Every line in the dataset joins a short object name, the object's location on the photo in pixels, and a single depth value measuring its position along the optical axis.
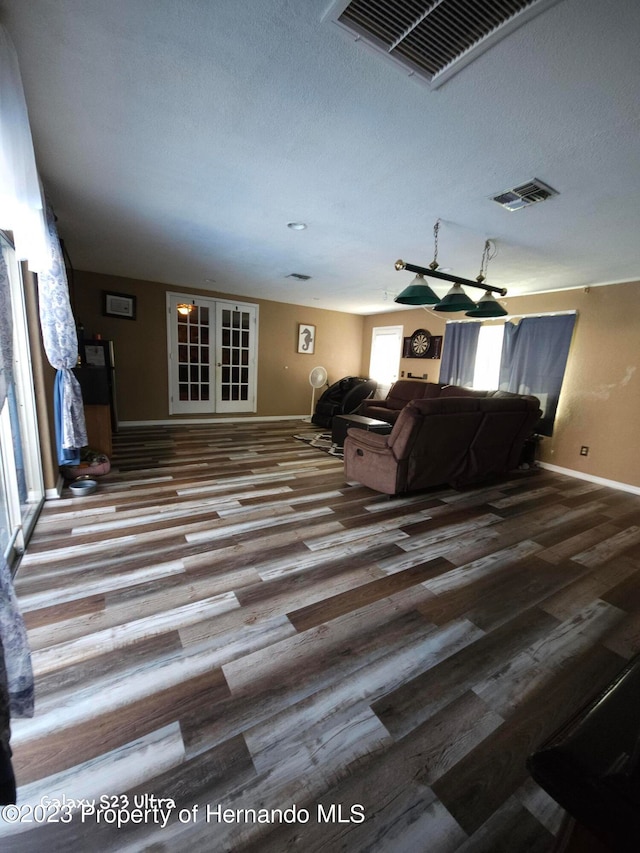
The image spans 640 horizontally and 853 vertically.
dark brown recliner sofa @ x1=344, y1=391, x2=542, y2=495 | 3.14
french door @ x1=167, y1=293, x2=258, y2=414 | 6.04
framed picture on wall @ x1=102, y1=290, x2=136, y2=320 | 5.37
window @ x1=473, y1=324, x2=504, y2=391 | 5.44
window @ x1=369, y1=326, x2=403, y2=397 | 7.20
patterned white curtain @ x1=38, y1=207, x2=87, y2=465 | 2.61
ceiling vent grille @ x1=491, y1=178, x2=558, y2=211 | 2.12
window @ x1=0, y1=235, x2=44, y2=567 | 2.17
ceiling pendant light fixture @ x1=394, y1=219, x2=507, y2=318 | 2.92
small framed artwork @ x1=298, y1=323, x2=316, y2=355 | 7.11
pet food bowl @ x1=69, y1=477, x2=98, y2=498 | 3.02
